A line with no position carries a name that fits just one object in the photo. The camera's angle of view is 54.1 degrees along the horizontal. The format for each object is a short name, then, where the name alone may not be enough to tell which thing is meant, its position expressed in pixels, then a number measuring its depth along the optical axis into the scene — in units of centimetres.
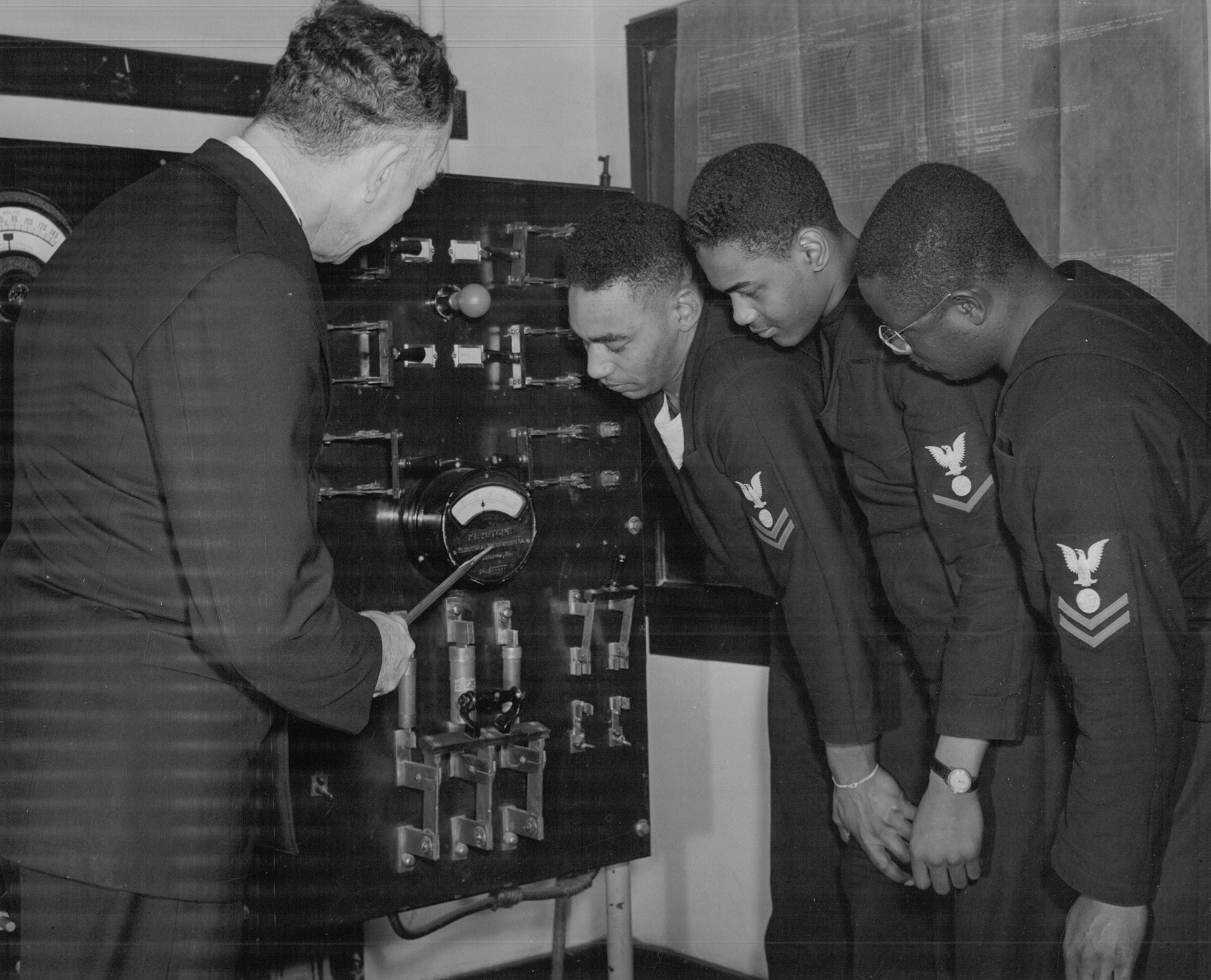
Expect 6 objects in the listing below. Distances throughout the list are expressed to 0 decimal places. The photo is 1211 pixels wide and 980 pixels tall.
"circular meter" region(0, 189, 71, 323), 185
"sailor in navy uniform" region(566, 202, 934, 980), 207
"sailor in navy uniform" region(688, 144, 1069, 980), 190
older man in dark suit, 135
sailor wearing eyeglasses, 155
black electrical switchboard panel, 203
